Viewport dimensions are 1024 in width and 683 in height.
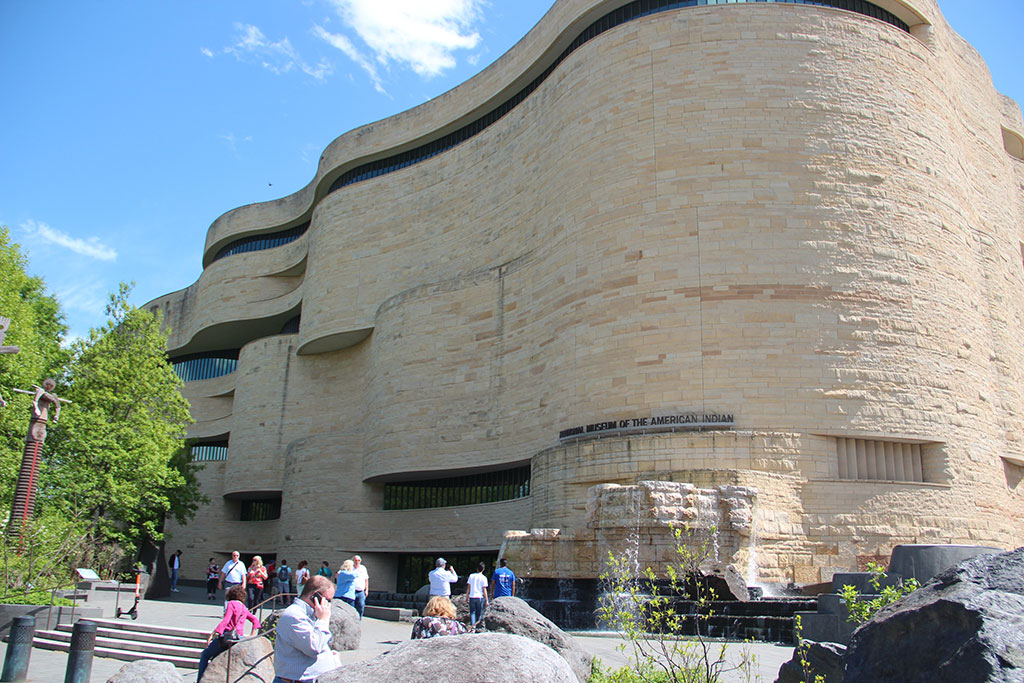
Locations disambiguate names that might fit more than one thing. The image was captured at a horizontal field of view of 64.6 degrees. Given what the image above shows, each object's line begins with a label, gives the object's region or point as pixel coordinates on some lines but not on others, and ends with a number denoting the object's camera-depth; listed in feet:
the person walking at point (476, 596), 42.63
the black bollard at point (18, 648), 32.22
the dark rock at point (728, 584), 49.88
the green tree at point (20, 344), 73.61
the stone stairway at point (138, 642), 39.29
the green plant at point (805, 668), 21.11
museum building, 68.03
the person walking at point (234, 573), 50.90
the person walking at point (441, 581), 40.40
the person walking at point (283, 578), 78.14
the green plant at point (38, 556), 51.37
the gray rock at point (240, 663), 26.45
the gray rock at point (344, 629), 38.83
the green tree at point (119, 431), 78.28
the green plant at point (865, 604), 23.41
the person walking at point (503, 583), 45.80
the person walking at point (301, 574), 65.00
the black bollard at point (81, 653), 29.81
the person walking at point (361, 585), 49.34
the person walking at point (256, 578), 58.87
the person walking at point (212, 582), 82.79
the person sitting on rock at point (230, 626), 26.32
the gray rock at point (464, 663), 15.49
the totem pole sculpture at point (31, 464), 56.18
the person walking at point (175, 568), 98.53
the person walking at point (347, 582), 47.52
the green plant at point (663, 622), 22.62
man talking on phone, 18.31
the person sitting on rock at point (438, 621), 28.96
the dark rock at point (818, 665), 21.30
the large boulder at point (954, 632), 14.55
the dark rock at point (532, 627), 27.12
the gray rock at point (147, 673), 23.91
